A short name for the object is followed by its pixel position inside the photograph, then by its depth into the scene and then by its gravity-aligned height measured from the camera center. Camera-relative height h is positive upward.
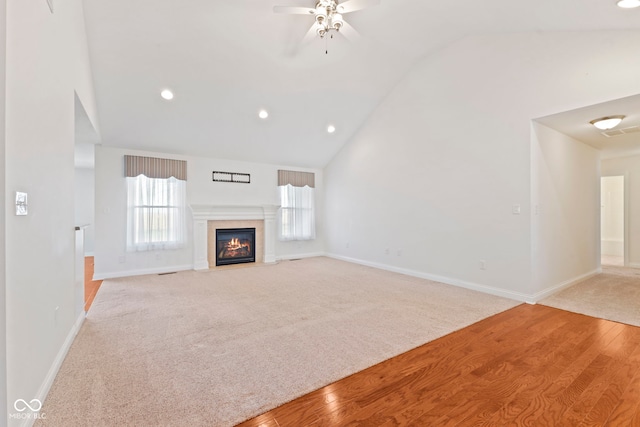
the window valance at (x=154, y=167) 5.44 +0.91
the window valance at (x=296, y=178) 7.16 +0.89
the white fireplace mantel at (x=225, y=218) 6.04 -0.10
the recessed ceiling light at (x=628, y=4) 2.58 +1.85
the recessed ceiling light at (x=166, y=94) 4.54 +1.87
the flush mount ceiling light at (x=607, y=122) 3.56 +1.12
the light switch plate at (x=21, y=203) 1.54 +0.06
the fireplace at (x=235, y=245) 6.39 -0.70
